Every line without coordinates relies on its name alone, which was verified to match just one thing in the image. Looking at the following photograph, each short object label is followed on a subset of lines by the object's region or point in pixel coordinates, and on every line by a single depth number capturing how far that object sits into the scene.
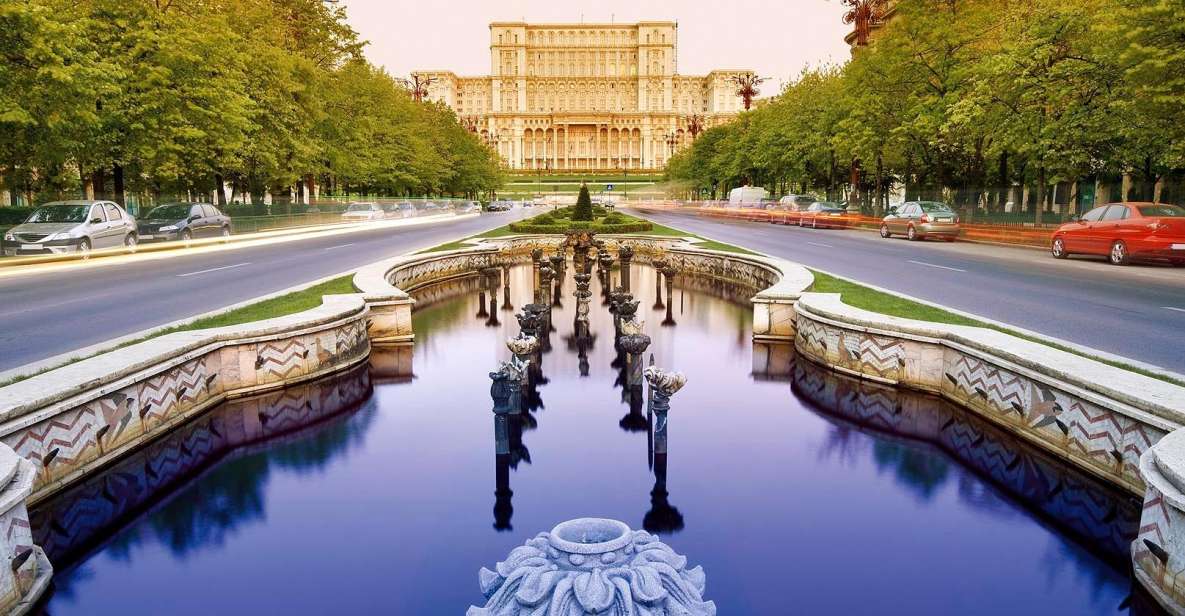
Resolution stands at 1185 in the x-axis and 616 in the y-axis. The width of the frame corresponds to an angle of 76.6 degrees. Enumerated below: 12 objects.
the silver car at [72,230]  24.06
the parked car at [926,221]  32.19
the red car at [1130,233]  19.91
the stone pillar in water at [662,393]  7.16
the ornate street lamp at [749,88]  102.12
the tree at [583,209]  38.12
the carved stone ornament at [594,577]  3.61
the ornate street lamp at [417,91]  93.46
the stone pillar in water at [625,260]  20.33
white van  62.16
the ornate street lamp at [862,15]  65.06
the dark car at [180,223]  32.06
